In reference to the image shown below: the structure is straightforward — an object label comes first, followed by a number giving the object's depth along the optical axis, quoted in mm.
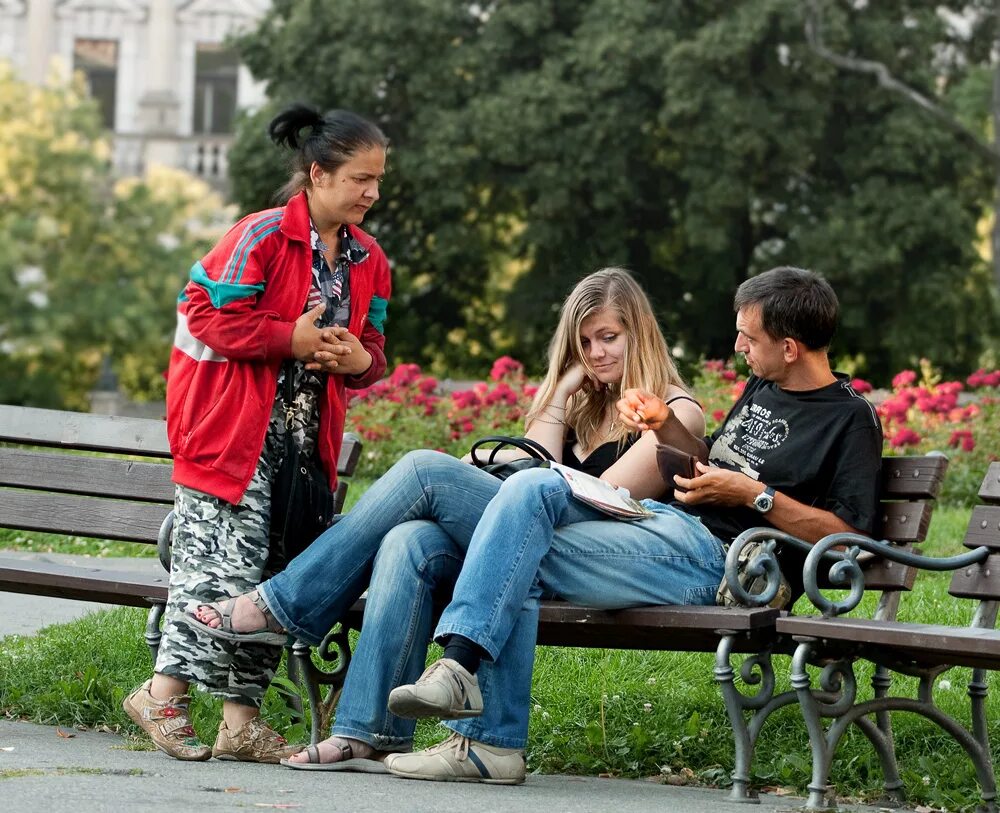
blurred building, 72051
